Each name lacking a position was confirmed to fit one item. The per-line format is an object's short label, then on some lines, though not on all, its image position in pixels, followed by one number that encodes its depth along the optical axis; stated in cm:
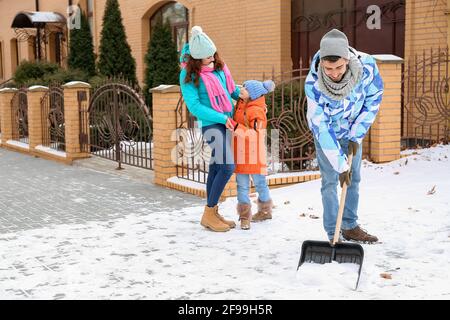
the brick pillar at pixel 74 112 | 1073
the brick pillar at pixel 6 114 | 1416
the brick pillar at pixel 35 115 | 1240
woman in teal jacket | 514
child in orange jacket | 533
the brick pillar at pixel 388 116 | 762
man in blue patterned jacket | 405
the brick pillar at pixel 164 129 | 783
